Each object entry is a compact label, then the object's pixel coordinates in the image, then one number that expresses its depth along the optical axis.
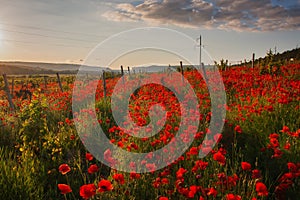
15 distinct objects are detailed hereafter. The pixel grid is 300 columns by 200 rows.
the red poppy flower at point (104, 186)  2.06
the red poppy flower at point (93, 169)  2.47
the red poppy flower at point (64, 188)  1.97
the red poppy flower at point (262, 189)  2.01
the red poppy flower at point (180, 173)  2.39
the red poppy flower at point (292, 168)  2.48
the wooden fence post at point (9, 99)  9.30
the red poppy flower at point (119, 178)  2.37
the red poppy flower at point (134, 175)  2.66
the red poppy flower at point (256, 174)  2.42
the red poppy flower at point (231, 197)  1.89
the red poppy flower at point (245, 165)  2.26
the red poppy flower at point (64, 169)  2.48
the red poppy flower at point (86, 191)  1.96
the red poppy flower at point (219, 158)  2.36
